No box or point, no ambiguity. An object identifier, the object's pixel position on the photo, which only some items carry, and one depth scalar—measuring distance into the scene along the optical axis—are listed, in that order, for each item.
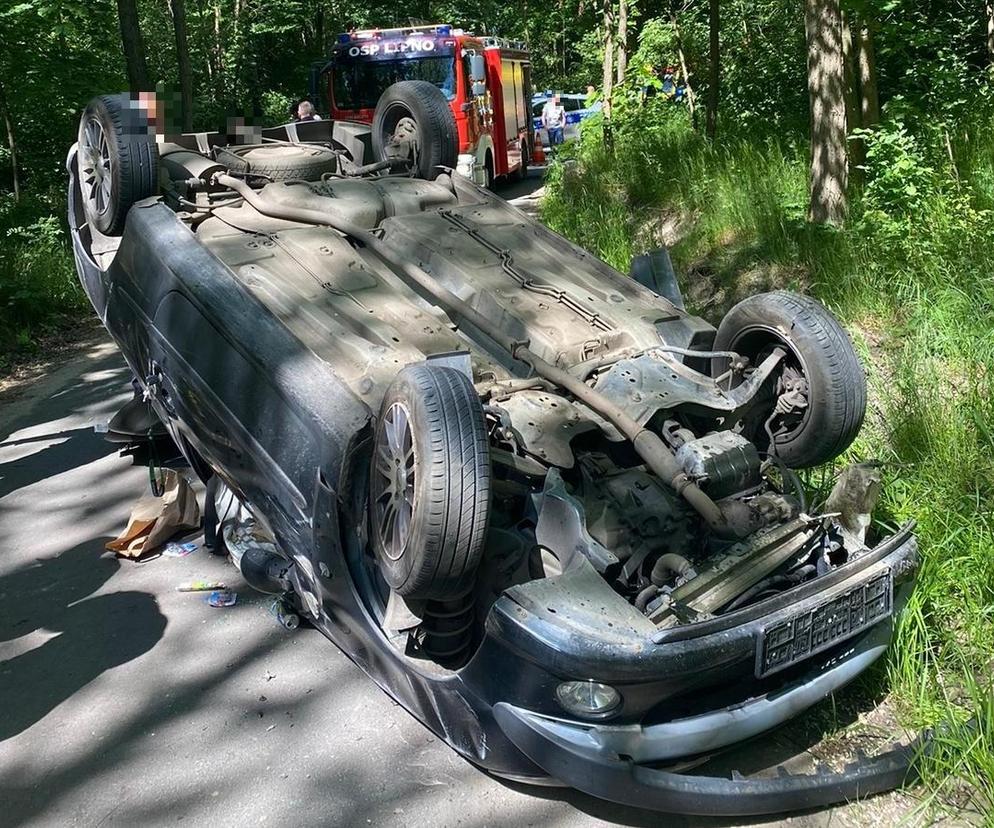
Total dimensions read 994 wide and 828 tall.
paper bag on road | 4.54
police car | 21.16
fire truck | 14.34
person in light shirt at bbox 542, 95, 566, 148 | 20.33
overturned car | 2.62
